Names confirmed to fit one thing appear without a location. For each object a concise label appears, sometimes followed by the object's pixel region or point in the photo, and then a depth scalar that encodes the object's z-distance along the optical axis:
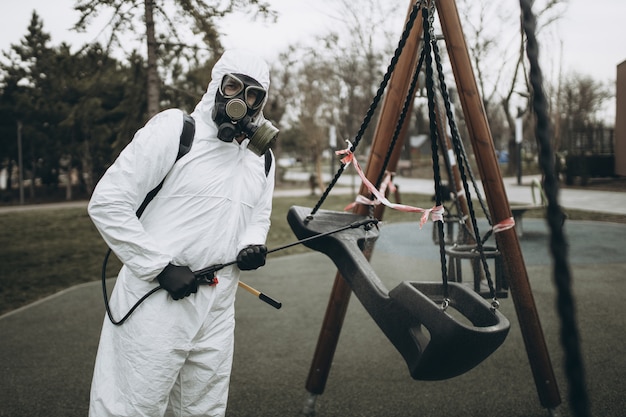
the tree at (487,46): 17.92
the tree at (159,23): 7.48
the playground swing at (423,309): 1.83
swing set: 1.89
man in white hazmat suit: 2.14
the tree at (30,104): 23.81
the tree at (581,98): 41.28
